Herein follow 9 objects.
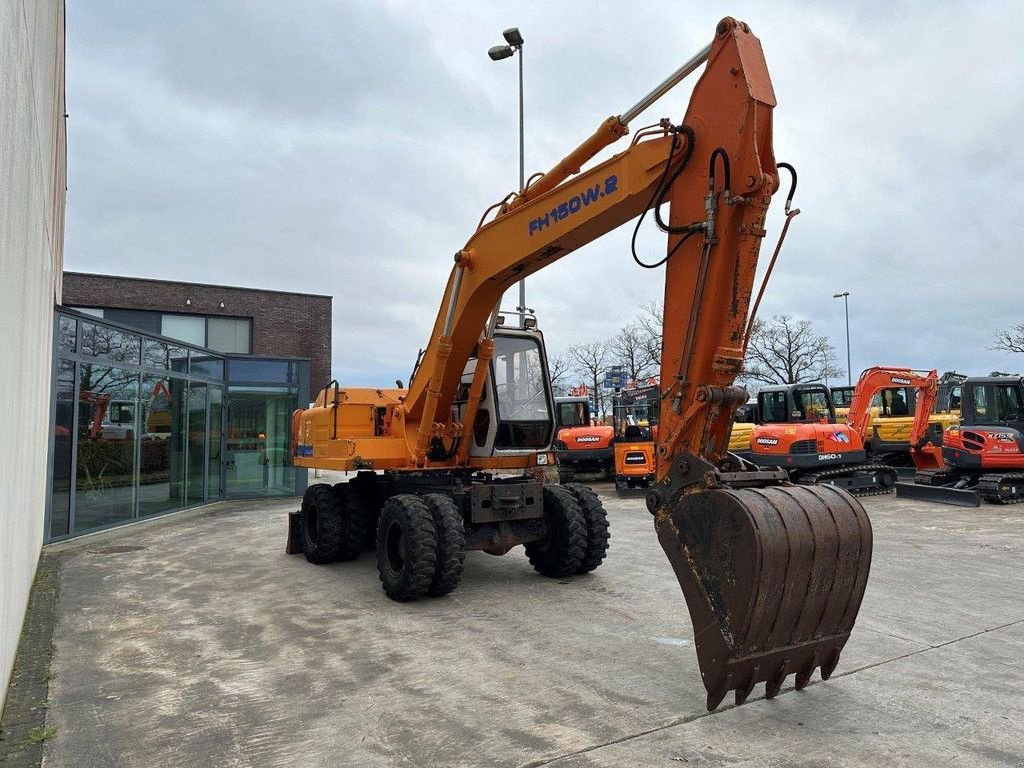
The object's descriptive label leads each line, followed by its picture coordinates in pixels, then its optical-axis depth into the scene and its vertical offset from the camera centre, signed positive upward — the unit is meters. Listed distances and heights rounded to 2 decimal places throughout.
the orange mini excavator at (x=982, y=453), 14.54 -0.67
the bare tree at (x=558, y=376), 47.48 +3.42
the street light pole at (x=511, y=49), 15.74 +8.38
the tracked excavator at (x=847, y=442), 16.14 -0.46
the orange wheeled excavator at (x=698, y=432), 3.92 -0.05
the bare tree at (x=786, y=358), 47.84 +4.34
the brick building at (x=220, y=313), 27.73 +4.69
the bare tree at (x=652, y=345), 45.79 +5.07
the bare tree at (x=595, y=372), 48.87 +3.69
